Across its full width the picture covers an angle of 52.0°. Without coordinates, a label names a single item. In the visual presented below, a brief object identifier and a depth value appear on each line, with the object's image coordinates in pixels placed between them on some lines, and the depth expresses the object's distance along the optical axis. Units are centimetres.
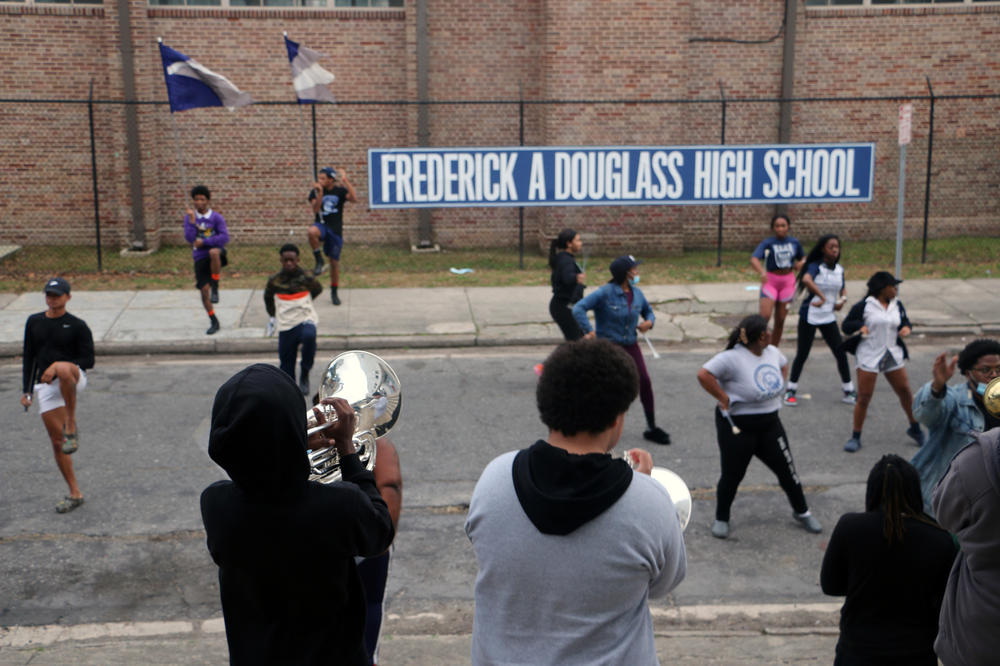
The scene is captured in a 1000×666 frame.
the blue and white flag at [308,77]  1639
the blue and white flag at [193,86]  1530
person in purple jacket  1334
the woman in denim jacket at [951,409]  596
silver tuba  412
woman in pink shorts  1209
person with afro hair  275
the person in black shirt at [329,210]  1526
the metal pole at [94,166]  1660
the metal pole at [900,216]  1366
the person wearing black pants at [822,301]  1062
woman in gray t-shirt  706
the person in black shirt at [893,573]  398
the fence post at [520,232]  1752
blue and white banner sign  1688
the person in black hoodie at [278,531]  288
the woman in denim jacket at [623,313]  915
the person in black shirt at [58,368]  771
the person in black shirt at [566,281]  1027
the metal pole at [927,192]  1765
